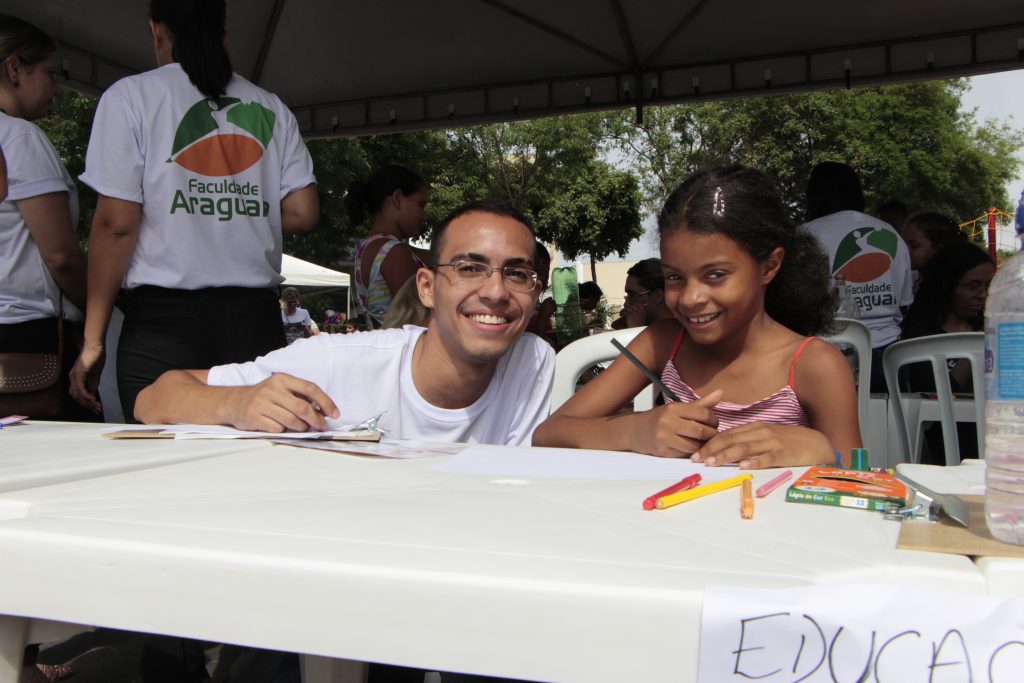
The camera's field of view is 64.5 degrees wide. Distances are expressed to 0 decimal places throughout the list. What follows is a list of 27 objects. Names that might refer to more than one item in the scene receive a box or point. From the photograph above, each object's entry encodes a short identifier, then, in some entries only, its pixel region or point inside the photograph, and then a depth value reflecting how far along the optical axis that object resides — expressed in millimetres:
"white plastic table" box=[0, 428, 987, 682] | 657
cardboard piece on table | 732
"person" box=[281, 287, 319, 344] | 15432
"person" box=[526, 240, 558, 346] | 6074
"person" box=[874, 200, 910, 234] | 6105
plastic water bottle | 796
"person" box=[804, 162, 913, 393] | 4066
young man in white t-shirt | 2008
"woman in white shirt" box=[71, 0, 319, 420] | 2512
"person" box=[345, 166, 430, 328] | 3688
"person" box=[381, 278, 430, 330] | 2742
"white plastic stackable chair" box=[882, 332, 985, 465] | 2654
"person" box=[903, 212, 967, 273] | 5496
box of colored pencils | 952
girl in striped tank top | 1978
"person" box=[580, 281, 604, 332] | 9625
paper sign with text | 619
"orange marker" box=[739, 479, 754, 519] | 912
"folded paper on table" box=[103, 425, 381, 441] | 1625
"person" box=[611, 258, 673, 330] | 4816
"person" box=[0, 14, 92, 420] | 2535
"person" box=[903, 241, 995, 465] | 3805
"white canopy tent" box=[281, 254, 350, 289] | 18516
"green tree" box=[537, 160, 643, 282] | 26344
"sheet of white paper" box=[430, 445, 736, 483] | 1229
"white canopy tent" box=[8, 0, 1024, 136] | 5121
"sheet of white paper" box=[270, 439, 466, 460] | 1455
